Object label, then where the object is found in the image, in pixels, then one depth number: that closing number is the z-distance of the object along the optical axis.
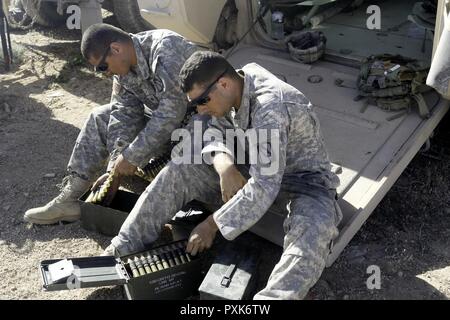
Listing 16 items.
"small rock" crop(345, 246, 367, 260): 3.47
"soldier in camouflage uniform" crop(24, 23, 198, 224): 3.63
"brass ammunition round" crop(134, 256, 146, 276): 3.06
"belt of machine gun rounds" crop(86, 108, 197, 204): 3.73
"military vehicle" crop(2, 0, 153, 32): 6.35
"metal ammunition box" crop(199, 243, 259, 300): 2.90
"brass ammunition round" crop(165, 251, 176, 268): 3.10
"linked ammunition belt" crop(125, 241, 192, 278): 3.07
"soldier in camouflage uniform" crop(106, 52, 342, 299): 2.88
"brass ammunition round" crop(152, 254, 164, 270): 3.07
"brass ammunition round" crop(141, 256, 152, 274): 3.07
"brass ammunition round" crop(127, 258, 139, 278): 3.04
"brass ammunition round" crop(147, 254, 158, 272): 3.07
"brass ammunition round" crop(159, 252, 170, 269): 3.07
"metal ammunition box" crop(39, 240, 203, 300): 2.99
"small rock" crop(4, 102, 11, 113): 5.66
